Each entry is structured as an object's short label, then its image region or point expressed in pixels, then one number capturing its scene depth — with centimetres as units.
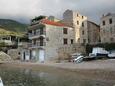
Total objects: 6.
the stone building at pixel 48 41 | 2407
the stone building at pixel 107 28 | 2506
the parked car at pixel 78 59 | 1880
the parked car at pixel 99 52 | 1950
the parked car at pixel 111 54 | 1971
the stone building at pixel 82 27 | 2844
